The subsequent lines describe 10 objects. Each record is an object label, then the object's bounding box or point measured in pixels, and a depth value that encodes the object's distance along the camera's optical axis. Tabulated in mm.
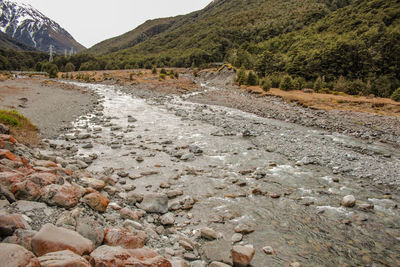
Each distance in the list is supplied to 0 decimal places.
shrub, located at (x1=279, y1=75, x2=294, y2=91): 39562
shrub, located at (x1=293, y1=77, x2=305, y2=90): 39844
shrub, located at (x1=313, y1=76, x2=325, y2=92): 37094
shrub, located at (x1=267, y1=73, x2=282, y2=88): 42875
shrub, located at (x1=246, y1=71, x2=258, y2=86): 47969
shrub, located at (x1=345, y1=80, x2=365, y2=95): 35062
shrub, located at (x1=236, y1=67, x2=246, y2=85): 50669
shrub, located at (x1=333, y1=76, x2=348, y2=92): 36219
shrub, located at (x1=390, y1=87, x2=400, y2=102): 28067
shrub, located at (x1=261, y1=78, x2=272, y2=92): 38656
